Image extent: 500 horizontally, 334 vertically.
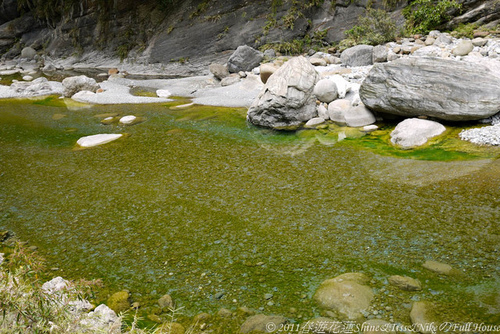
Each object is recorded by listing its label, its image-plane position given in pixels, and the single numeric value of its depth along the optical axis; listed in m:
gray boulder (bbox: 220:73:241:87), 16.22
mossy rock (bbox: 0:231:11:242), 5.56
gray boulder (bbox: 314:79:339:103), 11.12
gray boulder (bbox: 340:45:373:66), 14.33
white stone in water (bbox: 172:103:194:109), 13.70
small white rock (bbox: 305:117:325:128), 10.27
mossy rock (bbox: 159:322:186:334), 3.61
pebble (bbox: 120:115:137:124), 12.05
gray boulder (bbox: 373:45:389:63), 14.00
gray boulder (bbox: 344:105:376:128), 9.86
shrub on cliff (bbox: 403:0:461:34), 15.13
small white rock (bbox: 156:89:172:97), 16.17
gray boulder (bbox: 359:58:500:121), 8.41
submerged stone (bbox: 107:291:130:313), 4.01
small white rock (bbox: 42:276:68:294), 4.01
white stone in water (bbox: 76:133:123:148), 9.89
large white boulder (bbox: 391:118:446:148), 8.30
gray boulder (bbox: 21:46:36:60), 30.16
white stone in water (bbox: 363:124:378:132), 9.47
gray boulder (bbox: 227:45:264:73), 17.30
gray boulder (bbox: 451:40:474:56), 12.74
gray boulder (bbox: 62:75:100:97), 16.86
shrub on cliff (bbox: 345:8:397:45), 15.62
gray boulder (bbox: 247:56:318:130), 10.20
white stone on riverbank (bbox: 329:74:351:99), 11.31
